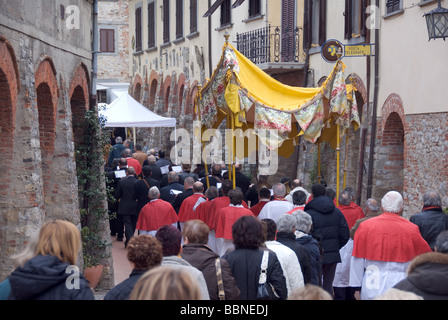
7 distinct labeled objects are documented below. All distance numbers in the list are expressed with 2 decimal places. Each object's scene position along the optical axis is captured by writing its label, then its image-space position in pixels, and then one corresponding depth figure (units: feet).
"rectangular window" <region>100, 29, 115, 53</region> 131.79
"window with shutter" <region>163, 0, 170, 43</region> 102.99
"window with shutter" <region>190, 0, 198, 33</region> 90.63
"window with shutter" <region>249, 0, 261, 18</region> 70.90
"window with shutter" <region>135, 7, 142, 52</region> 116.67
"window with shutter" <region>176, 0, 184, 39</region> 96.94
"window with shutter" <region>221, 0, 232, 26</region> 79.20
